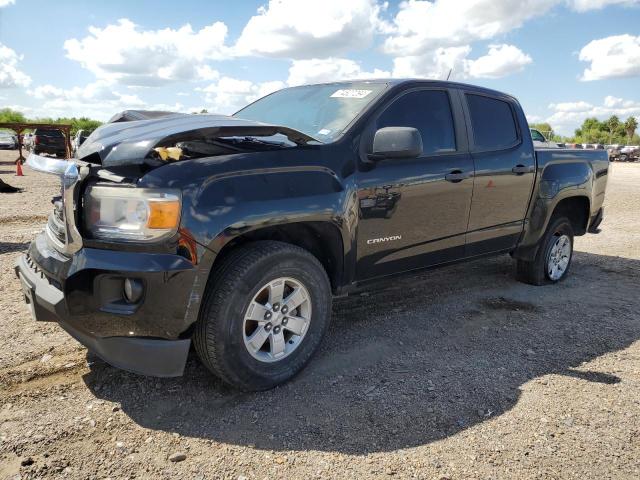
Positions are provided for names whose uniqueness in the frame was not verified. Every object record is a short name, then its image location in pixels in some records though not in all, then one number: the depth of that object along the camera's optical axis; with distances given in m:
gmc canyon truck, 2.59
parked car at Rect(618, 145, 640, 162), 36.84
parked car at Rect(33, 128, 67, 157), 24.31
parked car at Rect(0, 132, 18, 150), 32.81
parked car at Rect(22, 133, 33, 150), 26.84
